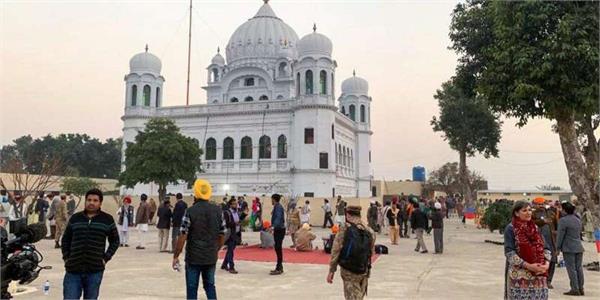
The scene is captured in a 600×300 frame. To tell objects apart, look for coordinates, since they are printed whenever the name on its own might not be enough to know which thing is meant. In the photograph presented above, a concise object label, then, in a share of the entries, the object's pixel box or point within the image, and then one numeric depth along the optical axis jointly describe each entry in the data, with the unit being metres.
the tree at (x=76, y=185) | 45.72
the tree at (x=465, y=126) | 35.44
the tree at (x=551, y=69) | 11.88
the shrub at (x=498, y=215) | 22.38
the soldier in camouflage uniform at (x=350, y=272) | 5.43
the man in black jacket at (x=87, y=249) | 5.22
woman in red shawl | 5.19
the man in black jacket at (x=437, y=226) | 14.76
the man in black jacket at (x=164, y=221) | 13.99
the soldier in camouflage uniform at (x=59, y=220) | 14.91
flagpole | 47.59
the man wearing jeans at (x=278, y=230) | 10.30
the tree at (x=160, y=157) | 32.03
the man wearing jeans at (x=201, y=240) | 6.01
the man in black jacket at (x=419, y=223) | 15.04
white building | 39.56
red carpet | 12.70
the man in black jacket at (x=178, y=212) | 12.95
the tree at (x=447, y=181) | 63.22
